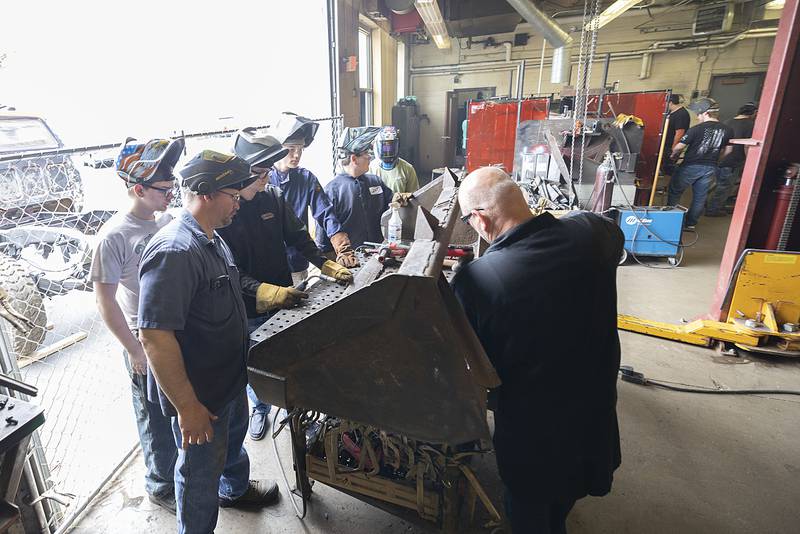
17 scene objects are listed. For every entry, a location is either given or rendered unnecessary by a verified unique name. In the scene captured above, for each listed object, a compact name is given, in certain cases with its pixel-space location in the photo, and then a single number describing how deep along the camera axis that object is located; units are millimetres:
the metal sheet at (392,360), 981
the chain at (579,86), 3324
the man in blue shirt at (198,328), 1207
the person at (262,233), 1867
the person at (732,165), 6343
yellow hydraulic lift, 2916
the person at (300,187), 2502
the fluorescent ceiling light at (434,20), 5949
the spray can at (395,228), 2297
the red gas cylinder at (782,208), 2797
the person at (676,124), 6511
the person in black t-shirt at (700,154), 5547
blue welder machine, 4758
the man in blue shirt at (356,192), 2850
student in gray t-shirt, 1523
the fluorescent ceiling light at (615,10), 5930
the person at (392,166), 3381
